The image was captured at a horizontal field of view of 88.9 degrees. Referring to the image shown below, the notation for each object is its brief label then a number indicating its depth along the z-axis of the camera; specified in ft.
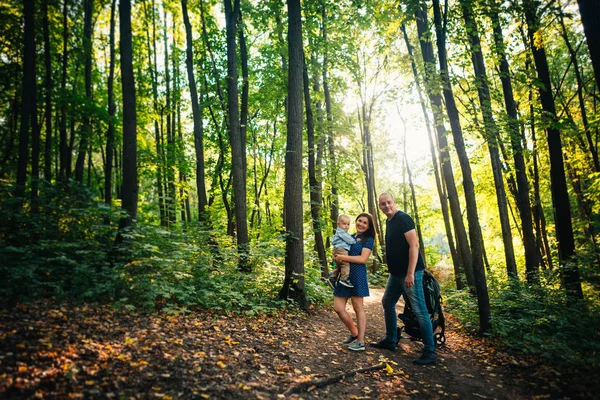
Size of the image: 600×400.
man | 15.20
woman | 16.01
